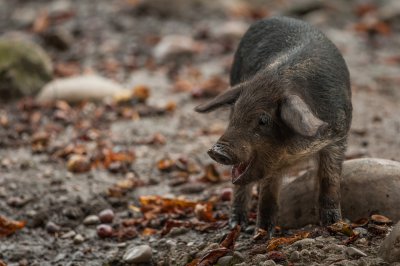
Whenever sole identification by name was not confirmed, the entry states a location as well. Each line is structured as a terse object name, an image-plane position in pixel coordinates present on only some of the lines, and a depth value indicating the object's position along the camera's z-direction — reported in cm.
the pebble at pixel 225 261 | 1066
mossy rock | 2030
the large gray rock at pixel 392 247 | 936
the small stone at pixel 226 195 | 1403
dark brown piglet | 1000
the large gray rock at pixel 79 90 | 1977
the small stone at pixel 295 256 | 991
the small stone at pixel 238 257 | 1059
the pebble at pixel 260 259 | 1017
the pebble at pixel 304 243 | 1020
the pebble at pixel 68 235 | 1355
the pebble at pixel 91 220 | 1395
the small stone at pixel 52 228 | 1368
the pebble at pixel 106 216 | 1396
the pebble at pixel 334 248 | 996
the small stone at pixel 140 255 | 1200
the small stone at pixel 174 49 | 2350
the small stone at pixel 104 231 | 1337
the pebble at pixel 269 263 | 983
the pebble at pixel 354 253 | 979
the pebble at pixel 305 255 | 989
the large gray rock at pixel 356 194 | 1148
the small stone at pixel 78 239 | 1333
